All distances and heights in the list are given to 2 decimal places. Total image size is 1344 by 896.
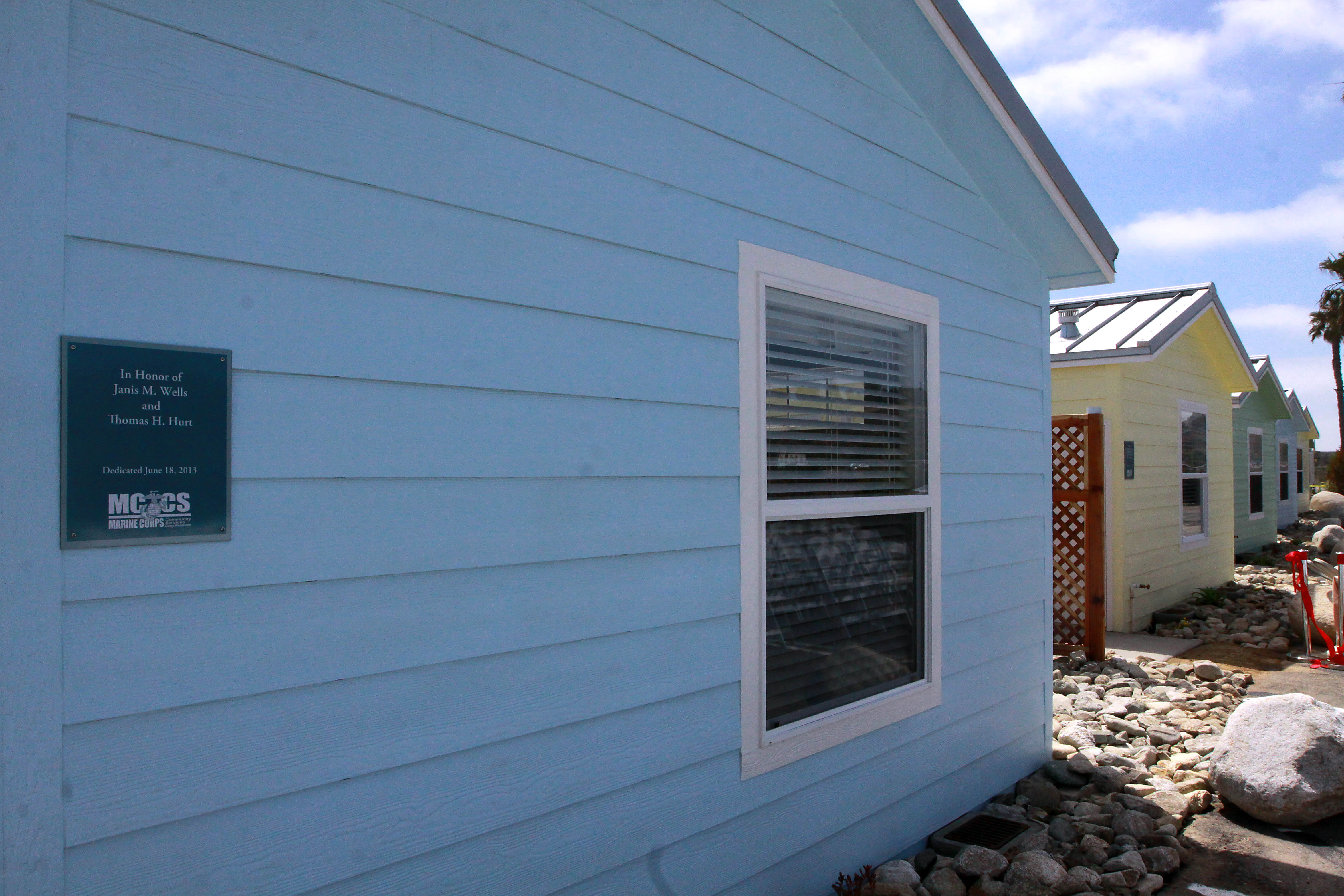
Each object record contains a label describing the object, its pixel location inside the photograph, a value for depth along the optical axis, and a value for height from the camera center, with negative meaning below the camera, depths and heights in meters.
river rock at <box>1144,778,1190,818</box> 4.35 -1.67
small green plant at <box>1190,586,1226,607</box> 10.48 -1.53
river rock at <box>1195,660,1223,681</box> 6.94 -1.59
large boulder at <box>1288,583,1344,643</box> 8.45 -1.37
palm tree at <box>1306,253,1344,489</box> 31.23 +5.65
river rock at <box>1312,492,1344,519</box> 24.47 -0.88
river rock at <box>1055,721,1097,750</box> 5.28 -1.63
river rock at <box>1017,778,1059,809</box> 4.36 -1.62
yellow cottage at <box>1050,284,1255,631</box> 9.00 +0.61
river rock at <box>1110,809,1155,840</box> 4.00 -1.63
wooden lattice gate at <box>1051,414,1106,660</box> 7.63 -0.57
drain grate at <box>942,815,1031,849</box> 3.81 -1.62
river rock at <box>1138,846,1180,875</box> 3.71 -1.66
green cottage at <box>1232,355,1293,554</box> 15.36 +0.25
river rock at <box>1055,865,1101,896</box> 3.41 -1.62
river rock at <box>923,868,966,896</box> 3.29 -1.57
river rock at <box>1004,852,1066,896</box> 3.34 -1.56
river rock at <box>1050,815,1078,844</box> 3.94 -1.64
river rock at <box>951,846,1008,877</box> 3.42 -1.55
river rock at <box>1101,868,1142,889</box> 3.50 -1.64
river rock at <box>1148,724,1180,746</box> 5.49 -1.67
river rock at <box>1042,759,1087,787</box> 4.68 -1.64
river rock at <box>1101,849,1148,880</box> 3.62 -1.63
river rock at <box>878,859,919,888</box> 3.24 -1.51
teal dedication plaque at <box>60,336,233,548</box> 1.56 +0.04
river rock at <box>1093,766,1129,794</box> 4.63 -1.65
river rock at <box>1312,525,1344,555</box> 15.52 -1.21
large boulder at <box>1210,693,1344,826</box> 4.20 -1.44
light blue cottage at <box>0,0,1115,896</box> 1.60 +0.06
